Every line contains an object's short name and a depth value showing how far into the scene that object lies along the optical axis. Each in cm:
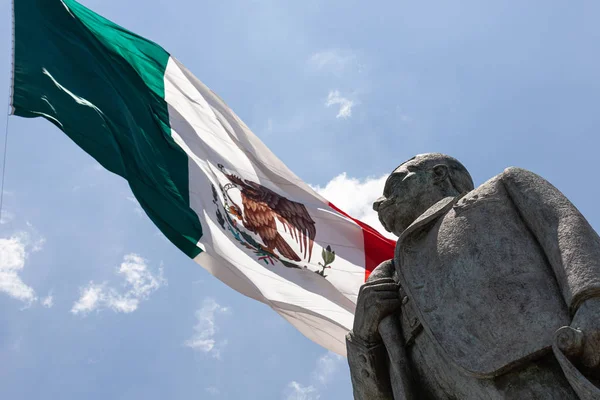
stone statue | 380
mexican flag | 955
